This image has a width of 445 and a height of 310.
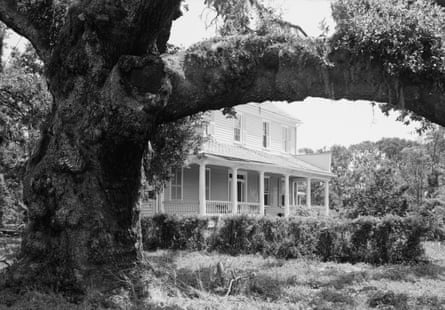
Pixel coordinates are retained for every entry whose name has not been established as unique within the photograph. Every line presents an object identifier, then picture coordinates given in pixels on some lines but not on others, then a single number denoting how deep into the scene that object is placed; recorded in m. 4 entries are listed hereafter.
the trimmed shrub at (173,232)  15.76
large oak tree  6.83
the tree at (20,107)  15.11
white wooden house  22.59
